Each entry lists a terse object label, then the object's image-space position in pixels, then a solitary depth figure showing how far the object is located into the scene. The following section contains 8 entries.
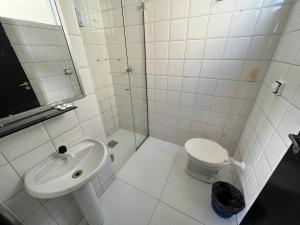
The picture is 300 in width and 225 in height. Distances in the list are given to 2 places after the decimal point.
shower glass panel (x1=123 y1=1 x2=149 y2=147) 1.43
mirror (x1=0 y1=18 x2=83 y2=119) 0.67
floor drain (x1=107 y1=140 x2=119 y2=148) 1.99
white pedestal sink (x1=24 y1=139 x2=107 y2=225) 0.66
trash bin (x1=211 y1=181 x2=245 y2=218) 1.05
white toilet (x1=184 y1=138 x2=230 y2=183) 1.25
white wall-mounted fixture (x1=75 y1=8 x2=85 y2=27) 1.23
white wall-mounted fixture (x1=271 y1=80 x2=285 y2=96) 0.82
